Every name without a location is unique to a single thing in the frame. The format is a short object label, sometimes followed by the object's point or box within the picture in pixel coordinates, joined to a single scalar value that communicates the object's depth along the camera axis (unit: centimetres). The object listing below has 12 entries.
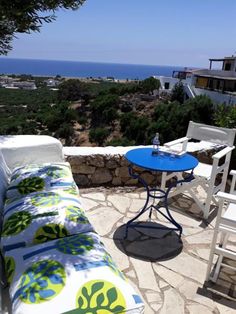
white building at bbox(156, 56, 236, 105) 2277
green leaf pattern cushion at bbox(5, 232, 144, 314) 140
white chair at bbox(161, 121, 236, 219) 343
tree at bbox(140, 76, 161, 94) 3259
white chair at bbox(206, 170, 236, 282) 225
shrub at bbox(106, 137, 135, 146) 1710
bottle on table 335
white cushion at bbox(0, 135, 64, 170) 322
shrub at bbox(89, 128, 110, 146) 2140
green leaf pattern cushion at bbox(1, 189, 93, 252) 190
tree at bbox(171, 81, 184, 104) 2767
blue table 278
